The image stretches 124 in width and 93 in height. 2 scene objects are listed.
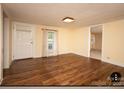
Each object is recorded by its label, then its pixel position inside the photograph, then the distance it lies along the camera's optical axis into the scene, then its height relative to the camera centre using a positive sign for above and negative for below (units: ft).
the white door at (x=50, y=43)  14.80 +0.21
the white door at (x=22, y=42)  11.88 +0.31
